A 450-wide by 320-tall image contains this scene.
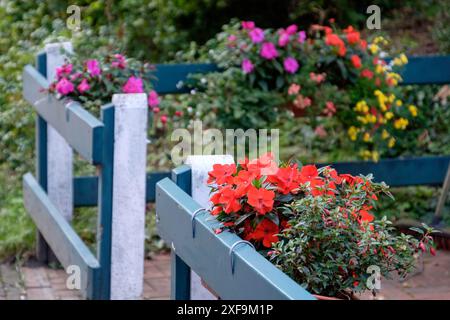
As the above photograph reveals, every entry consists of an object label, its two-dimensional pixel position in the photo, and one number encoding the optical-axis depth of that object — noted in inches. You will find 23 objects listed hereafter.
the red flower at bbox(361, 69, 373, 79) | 400.3
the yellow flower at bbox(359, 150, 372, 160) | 407.4
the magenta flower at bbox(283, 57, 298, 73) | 391.0
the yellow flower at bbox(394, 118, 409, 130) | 408.8
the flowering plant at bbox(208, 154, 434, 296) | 151.0
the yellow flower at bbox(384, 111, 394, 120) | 397.4
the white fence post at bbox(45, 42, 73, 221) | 376.1
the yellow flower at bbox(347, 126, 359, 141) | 401.6
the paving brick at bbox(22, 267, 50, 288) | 356.7
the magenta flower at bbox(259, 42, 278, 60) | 389.1
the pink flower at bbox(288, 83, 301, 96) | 387.8
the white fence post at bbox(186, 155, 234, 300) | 204.3
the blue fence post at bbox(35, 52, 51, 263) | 387.3
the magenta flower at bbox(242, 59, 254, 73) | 386.3
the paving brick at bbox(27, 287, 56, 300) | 340.5
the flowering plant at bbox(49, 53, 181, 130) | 330.0
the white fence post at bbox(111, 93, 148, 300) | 294.9
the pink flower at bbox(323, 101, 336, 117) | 391.2
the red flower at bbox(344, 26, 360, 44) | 402.1
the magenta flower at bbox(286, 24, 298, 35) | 395.9
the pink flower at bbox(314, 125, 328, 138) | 407.5
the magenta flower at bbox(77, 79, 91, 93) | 329.3
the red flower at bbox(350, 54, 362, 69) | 397.5
